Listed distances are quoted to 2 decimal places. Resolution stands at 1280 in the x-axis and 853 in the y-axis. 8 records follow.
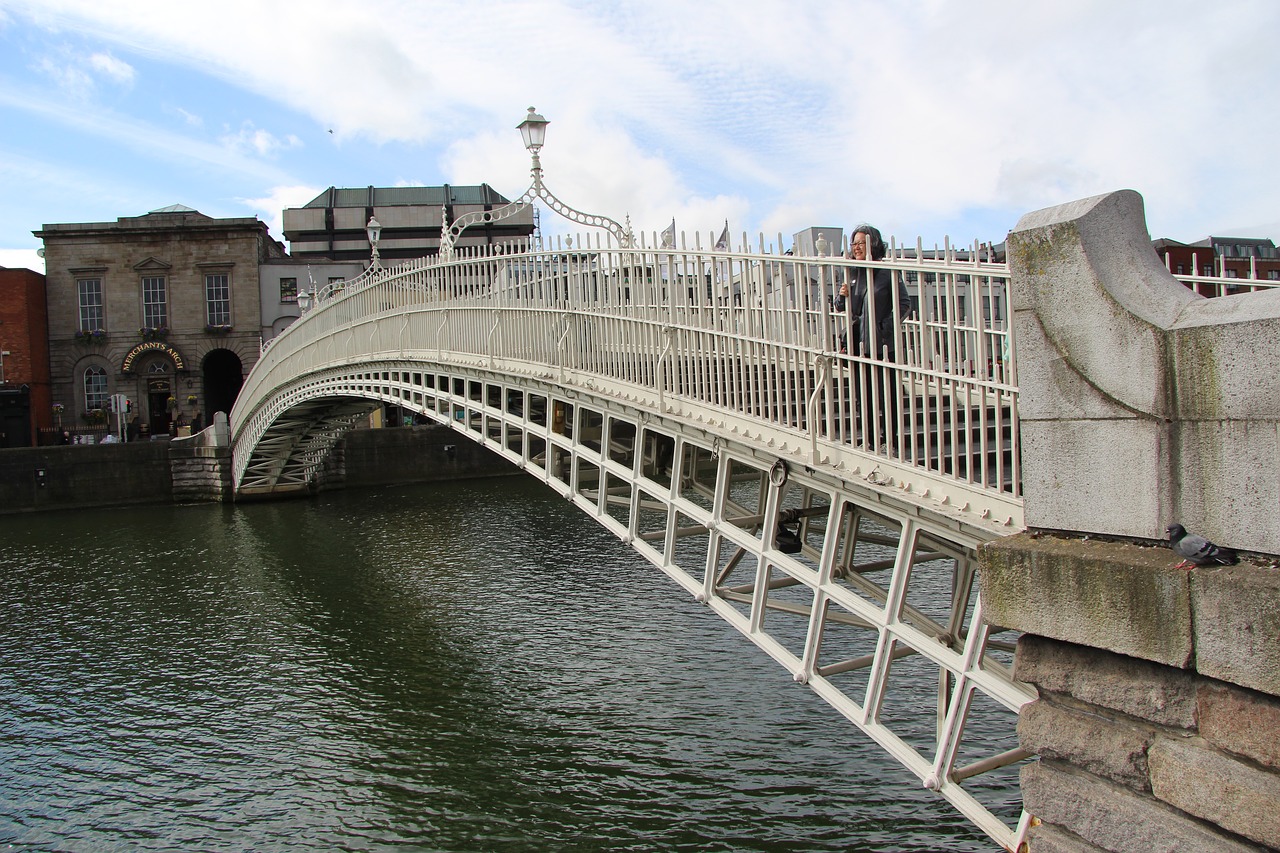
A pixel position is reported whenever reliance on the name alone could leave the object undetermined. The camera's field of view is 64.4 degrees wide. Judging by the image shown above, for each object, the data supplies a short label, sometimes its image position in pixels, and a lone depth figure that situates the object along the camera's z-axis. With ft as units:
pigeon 11.16
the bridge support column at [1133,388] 11.01
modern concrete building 227.20
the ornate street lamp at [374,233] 71.99
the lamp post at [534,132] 45.57
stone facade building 143.43
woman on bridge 19.27
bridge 13.52
